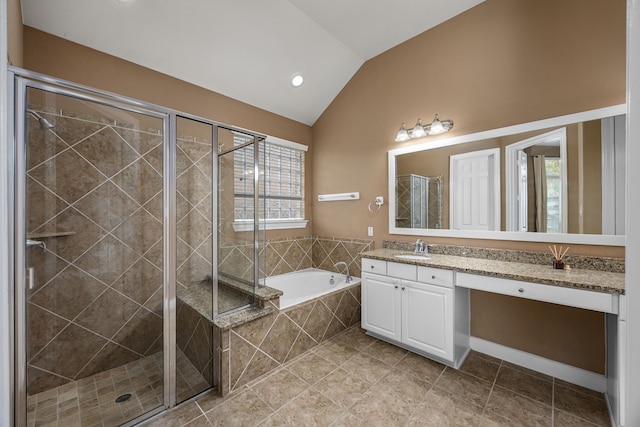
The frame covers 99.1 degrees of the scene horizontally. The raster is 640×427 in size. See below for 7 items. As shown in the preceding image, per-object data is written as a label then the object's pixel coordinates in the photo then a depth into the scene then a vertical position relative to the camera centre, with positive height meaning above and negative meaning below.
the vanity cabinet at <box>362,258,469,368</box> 2.11 -0.80
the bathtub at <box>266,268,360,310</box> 3.20 -0.82
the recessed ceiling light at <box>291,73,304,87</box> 3.01 +1.50
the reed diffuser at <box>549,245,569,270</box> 1.92 -0.31
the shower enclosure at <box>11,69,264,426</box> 1.61 -0.28
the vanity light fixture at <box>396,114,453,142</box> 2.54 +0.82
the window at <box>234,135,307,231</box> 3.35 +0.38
